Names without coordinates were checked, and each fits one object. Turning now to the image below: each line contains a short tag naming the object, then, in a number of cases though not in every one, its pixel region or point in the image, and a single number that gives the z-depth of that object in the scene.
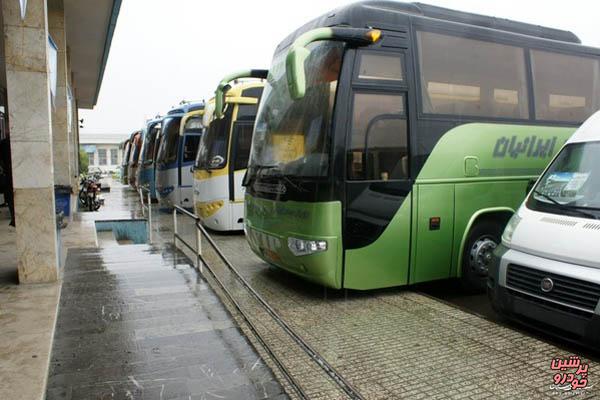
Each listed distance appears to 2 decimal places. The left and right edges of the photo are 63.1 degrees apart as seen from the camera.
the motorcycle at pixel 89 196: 16.80
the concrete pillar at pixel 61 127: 12.72
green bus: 5.67
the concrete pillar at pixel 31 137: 5.56
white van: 4.12
